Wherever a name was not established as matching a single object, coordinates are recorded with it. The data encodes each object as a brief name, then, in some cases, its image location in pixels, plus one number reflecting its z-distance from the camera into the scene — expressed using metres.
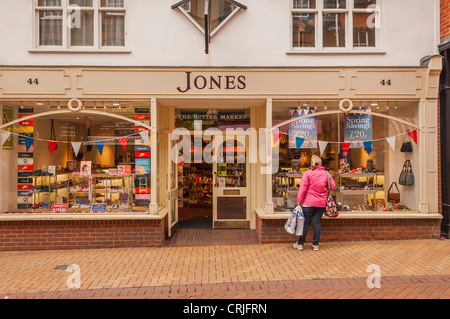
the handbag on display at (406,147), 7.98
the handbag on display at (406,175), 7.91
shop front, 7.41
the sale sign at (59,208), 7.73
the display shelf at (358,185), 8.12
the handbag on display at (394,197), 8.16
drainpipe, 7.65
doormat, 9.21
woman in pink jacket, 6.99
